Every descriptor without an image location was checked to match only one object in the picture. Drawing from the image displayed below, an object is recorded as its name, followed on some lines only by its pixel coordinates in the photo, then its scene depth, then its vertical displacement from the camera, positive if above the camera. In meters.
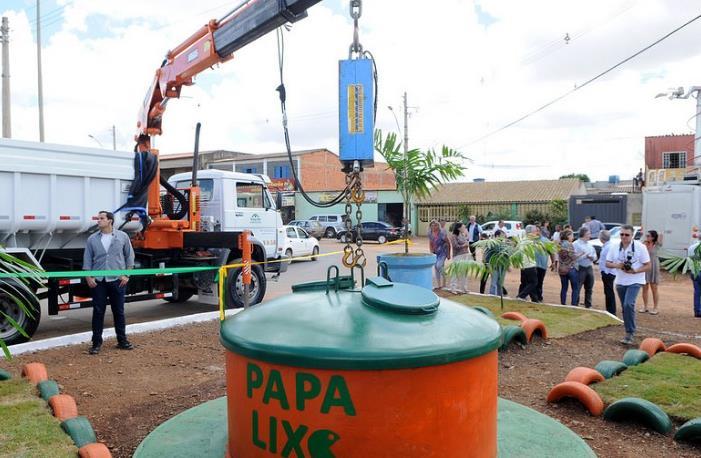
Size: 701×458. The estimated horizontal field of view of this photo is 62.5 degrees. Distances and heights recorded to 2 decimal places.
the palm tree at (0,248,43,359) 2.93 -0.30
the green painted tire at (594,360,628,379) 6.17 -1.71
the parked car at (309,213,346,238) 37.72 -0.57
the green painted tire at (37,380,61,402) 5.43 -1.63
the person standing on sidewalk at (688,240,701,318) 10.38 -1.54
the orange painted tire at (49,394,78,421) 4.89 -1.63
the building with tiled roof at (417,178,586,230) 41.47 +1.02
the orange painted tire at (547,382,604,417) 5.20 -1.71
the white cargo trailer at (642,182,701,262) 18.61 -0.10
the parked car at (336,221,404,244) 34.22 -1.10
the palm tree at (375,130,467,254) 10.81 +0.90
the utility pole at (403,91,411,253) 9.89 +0.31
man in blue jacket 7.32 -0.62
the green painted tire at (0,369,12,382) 6.00 -1.64
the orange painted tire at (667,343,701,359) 6.84 -1.68
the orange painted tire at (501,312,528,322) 8.90 -1.63
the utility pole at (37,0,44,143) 22.25 +5.28
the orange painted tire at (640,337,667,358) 7.00 -1.67
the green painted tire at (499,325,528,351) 7.56 -1.63
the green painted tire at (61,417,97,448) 4.36 -1.65
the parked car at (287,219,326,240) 36.69 -0.80
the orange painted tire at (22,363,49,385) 5.93 -1.62
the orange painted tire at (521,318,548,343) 7.86 -1.61
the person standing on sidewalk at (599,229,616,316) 10.26 -1.33
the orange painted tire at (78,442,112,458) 3.96 -1.62
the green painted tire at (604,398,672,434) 4.78 -1.72
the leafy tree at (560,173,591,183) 77.19 +4.74
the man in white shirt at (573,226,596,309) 11.09 -0.96
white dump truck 8.82 -0.06
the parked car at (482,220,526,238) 29.06 -0.74
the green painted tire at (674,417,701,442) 4.48 -1.74
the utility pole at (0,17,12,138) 20.56 +5.13
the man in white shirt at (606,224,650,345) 8.02 -0.89
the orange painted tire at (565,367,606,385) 5.77 -1.67
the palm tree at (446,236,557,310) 10.22 -0.76
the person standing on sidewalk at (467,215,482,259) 16.11 -0.52
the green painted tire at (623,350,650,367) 6.58 -1.70
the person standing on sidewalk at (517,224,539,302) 11.34 -1.38
